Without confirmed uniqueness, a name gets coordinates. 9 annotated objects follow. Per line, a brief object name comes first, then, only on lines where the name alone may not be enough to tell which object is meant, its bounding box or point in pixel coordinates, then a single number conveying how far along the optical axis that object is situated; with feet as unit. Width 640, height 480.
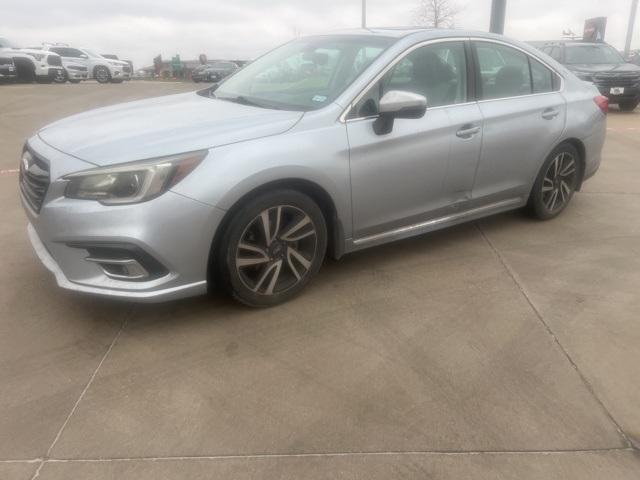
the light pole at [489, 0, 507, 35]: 31.50
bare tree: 100.90
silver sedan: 9.55
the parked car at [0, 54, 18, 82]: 64.03
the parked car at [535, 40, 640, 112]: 42.50
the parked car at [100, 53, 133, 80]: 96.49
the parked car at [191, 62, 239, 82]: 105.14
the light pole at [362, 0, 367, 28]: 85.57
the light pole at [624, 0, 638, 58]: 88.79
